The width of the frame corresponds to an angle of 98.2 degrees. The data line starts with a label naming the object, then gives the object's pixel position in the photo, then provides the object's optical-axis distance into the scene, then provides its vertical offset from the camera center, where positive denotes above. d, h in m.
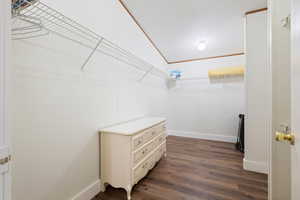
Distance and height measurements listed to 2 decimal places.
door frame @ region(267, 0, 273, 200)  1.00 +0.15
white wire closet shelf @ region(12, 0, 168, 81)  0.91 +0.67
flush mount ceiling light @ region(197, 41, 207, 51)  2.84 +1.21
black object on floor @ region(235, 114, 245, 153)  2.80 -0.80
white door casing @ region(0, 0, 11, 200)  0.55 +0.00
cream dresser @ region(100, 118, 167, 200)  1.47 -0.67
